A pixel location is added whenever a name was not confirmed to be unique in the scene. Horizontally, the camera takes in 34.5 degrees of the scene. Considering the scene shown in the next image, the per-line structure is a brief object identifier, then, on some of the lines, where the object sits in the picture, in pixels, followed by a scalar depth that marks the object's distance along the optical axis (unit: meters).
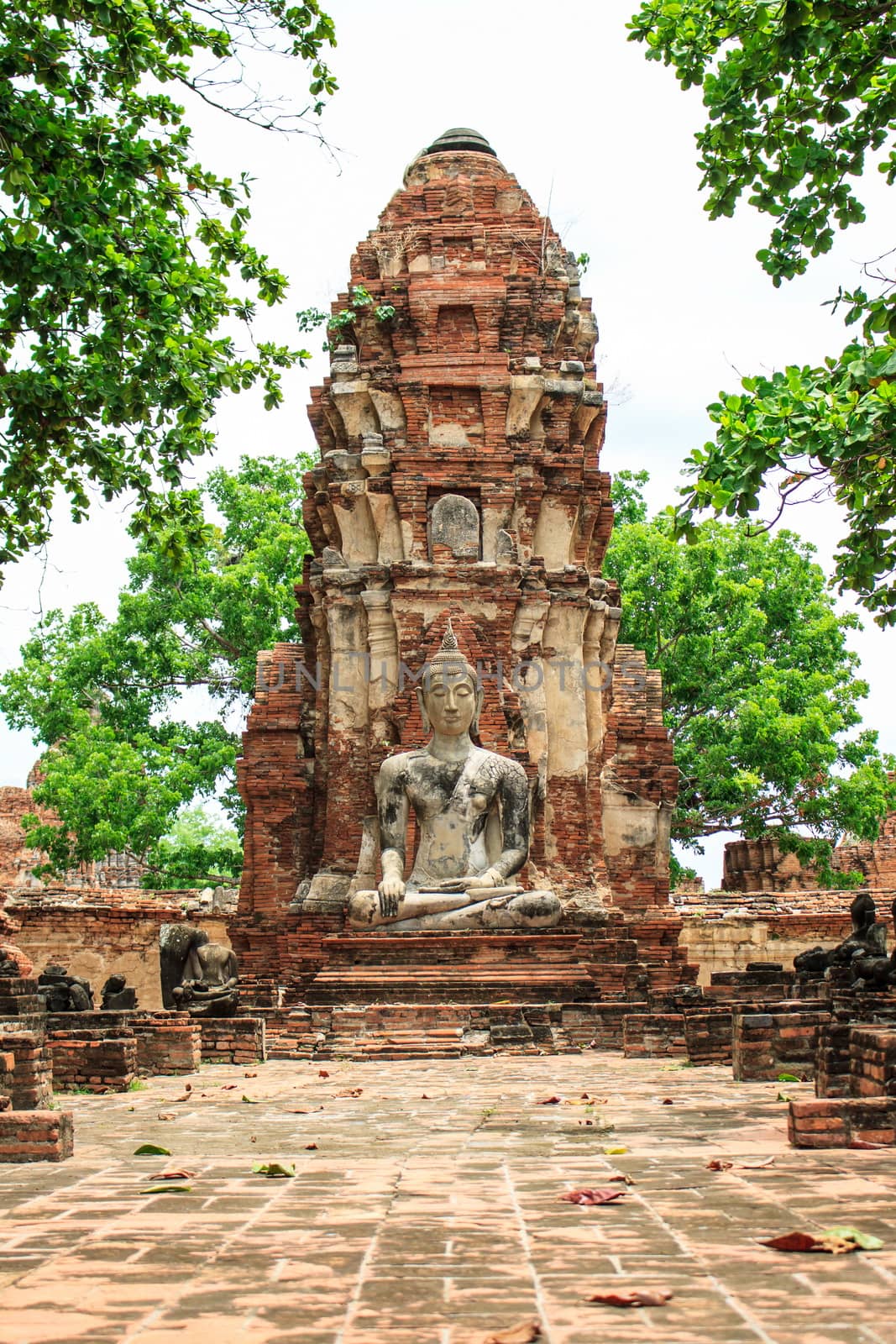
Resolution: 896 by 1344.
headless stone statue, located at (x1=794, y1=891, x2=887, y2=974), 11.90
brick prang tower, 17.53
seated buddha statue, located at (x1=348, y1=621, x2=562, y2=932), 14.67
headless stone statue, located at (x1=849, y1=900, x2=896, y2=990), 9.62
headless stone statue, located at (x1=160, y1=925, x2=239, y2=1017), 12.30
